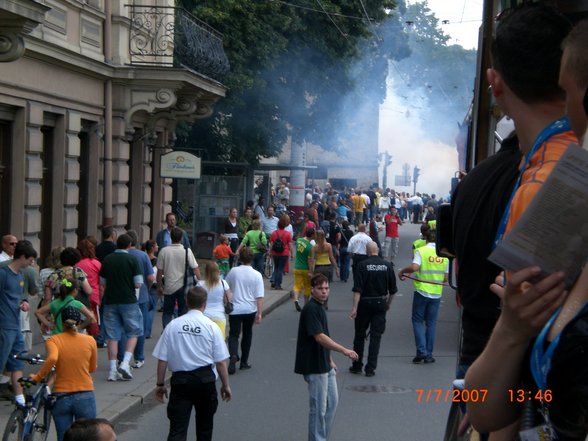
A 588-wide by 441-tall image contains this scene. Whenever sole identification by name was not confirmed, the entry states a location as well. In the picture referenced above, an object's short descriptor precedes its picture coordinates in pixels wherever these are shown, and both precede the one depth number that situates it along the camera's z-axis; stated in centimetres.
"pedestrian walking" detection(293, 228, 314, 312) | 1938
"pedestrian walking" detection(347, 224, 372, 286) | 2058
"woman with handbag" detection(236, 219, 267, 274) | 2206
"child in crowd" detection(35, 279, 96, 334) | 975
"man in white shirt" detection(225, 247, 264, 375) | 1342
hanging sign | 2022
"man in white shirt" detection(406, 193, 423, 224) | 5506
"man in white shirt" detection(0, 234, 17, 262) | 1134
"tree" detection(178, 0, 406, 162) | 2664
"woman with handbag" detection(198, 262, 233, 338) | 1203
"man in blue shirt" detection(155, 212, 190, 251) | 1834
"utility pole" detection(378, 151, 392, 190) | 6178
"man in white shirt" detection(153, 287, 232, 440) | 819
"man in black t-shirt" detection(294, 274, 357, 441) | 890
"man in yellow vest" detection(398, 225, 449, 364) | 1379
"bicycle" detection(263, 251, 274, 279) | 2581
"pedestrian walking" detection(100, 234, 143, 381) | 1252
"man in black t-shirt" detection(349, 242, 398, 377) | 1324
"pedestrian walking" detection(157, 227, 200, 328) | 1468
